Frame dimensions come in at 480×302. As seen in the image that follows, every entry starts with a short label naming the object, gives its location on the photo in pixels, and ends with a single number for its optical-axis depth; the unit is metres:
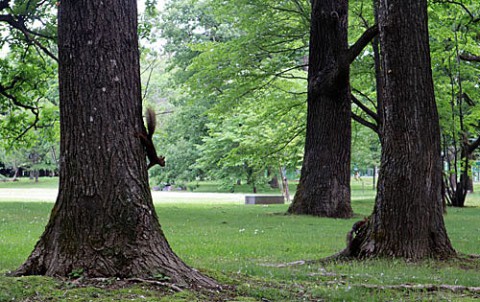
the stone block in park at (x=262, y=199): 56.45
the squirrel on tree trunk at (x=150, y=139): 12.39
